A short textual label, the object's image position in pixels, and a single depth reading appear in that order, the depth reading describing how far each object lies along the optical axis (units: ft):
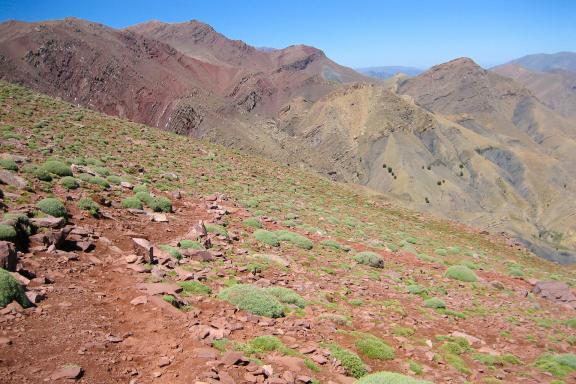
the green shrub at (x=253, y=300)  33.65
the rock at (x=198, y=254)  42.75
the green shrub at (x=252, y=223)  62.42
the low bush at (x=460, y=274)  61.36
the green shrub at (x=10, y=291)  25.26
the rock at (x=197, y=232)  47.93
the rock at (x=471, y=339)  38.91
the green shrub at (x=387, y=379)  24.34
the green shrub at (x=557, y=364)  36.15
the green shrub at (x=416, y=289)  50.81
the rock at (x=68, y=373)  20.74
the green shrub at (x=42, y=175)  50.50
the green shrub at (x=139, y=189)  61.20
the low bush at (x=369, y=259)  59.00
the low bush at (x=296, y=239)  59.07
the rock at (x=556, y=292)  59.31
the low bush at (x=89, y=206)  45.75
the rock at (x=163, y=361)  23.56
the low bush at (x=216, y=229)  52.34
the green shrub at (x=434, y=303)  47.21
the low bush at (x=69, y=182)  51.03
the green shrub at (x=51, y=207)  40.65
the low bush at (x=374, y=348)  31.91
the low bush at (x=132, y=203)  53.42
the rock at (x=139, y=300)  29.81
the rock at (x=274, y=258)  48.49
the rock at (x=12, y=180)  45.47
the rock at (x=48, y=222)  37.19
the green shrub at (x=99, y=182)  56.54
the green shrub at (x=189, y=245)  44.29
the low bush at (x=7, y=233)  31.60
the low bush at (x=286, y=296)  37.63
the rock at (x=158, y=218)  52.41
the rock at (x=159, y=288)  31.91
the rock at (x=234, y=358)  24.83
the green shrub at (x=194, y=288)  34.47
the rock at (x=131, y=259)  36.87
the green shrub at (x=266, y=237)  55.62
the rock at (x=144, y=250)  37.88
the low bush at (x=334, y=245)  62.71
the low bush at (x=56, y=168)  53.78
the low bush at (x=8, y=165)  51.29
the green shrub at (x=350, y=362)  28.53
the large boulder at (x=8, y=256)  28.22
